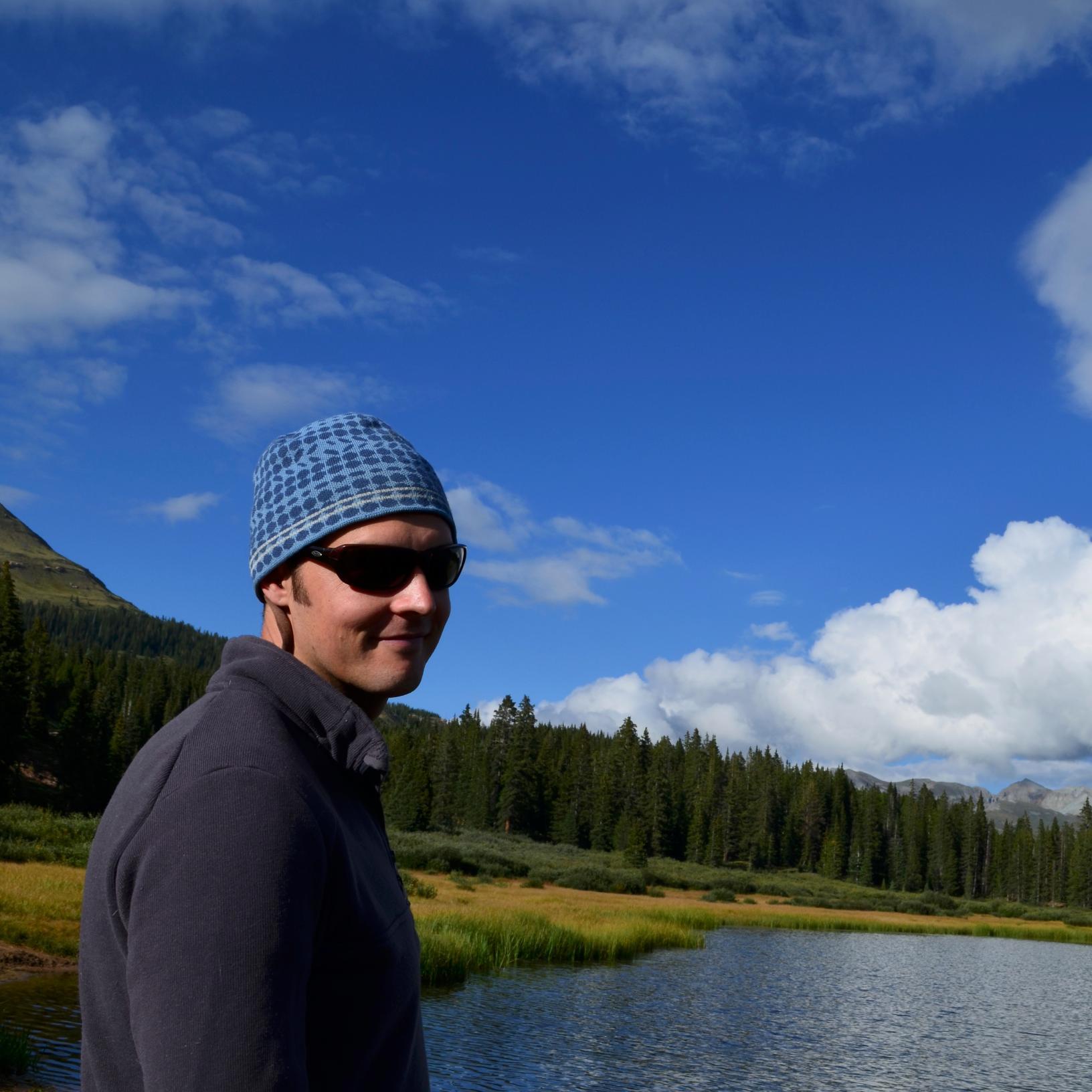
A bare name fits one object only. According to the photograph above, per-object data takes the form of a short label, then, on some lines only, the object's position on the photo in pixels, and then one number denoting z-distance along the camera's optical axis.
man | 1.54
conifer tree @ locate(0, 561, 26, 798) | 57.59
